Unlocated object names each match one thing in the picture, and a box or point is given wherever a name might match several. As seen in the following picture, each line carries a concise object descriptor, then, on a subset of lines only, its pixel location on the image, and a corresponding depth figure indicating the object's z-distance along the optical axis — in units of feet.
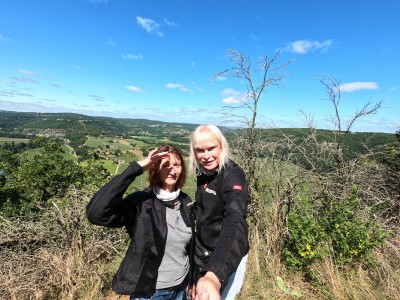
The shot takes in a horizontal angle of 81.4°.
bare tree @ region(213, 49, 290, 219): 15.43
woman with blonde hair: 3.99
